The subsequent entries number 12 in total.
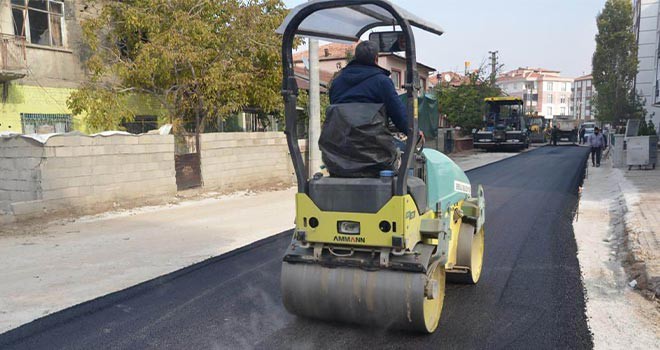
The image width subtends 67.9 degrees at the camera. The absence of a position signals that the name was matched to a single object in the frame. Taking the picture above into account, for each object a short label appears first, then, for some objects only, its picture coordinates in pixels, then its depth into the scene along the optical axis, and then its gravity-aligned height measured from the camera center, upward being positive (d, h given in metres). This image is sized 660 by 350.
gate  11.22 -0.80
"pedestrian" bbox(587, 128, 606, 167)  18.23 -0.74
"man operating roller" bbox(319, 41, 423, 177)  3.69 +0.06
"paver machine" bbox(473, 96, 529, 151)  28.50 -0.05
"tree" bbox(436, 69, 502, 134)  30.27 +1.63
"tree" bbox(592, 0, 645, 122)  38.22 +4.99
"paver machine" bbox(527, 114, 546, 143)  37.91 -0.30
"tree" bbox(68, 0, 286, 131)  12.10 +1.88
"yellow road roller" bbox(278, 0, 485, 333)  3.59 -0.77
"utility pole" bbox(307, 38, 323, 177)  12.26 +0.74
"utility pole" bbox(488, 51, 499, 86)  32.44 +4.54
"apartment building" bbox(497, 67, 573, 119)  104.75 +8.28
